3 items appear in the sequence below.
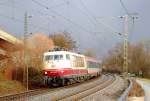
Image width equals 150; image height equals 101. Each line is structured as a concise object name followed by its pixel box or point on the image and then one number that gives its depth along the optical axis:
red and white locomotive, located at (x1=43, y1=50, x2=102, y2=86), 34.22
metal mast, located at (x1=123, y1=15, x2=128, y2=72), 53.66
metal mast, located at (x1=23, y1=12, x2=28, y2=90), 29.36
